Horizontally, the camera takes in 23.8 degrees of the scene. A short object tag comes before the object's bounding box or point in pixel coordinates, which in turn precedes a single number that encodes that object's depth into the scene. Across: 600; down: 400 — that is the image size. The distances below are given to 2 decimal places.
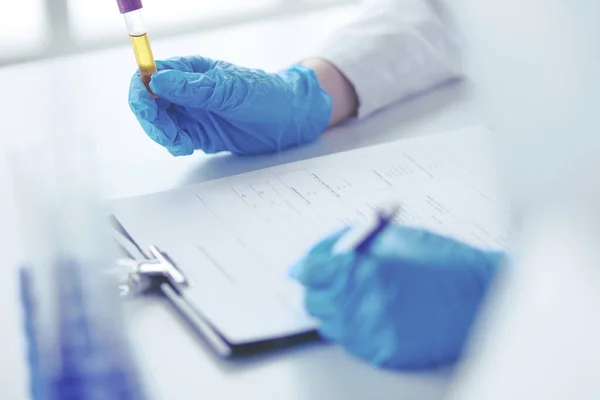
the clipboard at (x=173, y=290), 0.78
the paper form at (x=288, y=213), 0.81
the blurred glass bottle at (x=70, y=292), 0.74
